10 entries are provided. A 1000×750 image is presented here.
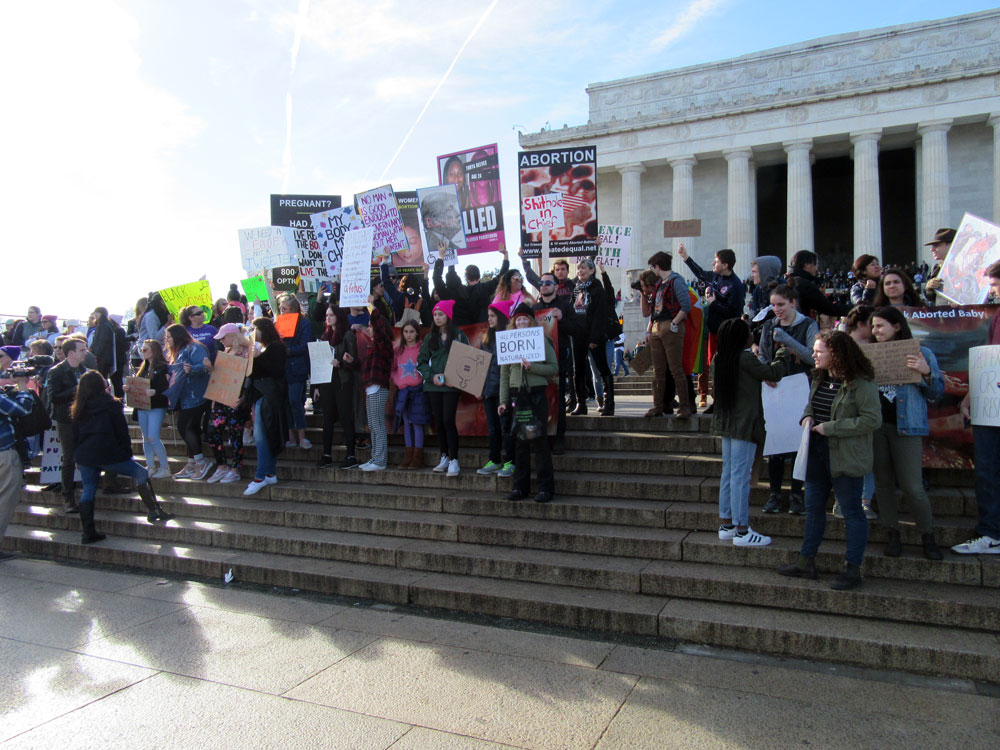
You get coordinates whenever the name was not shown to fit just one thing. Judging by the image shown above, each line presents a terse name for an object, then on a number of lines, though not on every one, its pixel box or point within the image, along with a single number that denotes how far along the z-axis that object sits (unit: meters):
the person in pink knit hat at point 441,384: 8.02
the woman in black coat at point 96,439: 7.78
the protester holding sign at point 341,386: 8.72
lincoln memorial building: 33.62
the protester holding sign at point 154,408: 9.32
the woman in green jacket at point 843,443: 4.99
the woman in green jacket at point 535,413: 7.03
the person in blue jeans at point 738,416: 5.76
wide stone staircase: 4.78
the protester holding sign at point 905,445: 5.25
